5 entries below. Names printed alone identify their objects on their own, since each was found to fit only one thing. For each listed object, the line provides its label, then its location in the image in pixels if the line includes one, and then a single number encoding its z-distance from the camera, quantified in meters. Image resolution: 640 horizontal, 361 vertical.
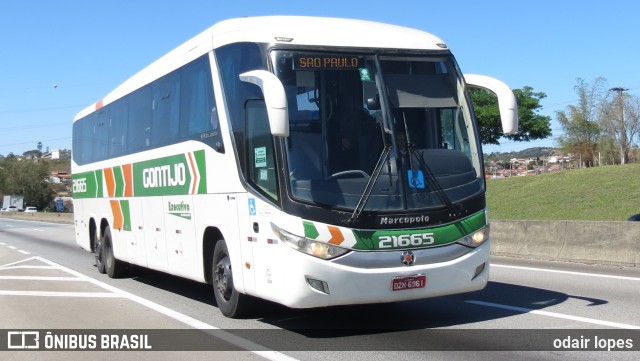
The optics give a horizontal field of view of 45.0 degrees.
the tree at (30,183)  138.12
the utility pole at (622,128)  67.38
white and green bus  8.14
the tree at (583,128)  69.06
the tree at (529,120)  64.24
